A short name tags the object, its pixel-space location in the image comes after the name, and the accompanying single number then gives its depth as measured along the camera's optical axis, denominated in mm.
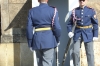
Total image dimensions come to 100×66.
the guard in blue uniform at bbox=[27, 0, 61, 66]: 4844
